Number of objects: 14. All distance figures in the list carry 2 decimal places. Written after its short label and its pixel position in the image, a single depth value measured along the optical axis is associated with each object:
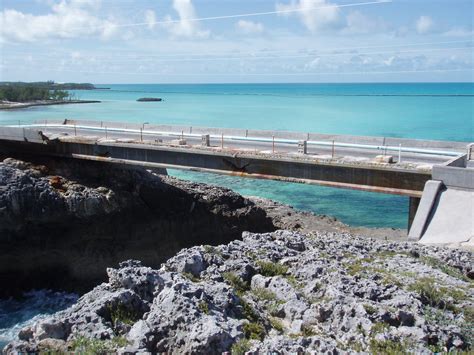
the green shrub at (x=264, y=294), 10.57
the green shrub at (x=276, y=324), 9.18
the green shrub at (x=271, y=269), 12.07
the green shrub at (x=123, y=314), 8.97
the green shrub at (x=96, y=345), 7.71
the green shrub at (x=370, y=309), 9.17
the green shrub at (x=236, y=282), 11.08
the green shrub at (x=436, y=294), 10.18
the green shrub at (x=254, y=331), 8.47
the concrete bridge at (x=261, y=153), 21.81
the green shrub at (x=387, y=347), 7.95
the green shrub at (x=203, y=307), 8.63
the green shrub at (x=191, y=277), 10.84
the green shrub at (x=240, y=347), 7.58
